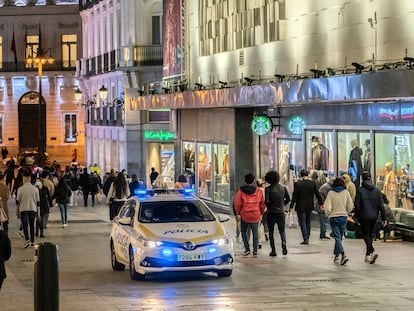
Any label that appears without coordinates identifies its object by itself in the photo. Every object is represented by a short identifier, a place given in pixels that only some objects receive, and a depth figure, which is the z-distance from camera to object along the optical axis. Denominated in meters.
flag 77.71
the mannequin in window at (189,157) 41.27
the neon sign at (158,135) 55.21
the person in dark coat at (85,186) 45.59
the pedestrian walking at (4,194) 26.03
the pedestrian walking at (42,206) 28.70
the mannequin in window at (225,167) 36.66
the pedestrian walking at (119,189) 35.31
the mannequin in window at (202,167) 39.50
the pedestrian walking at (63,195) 32.34
